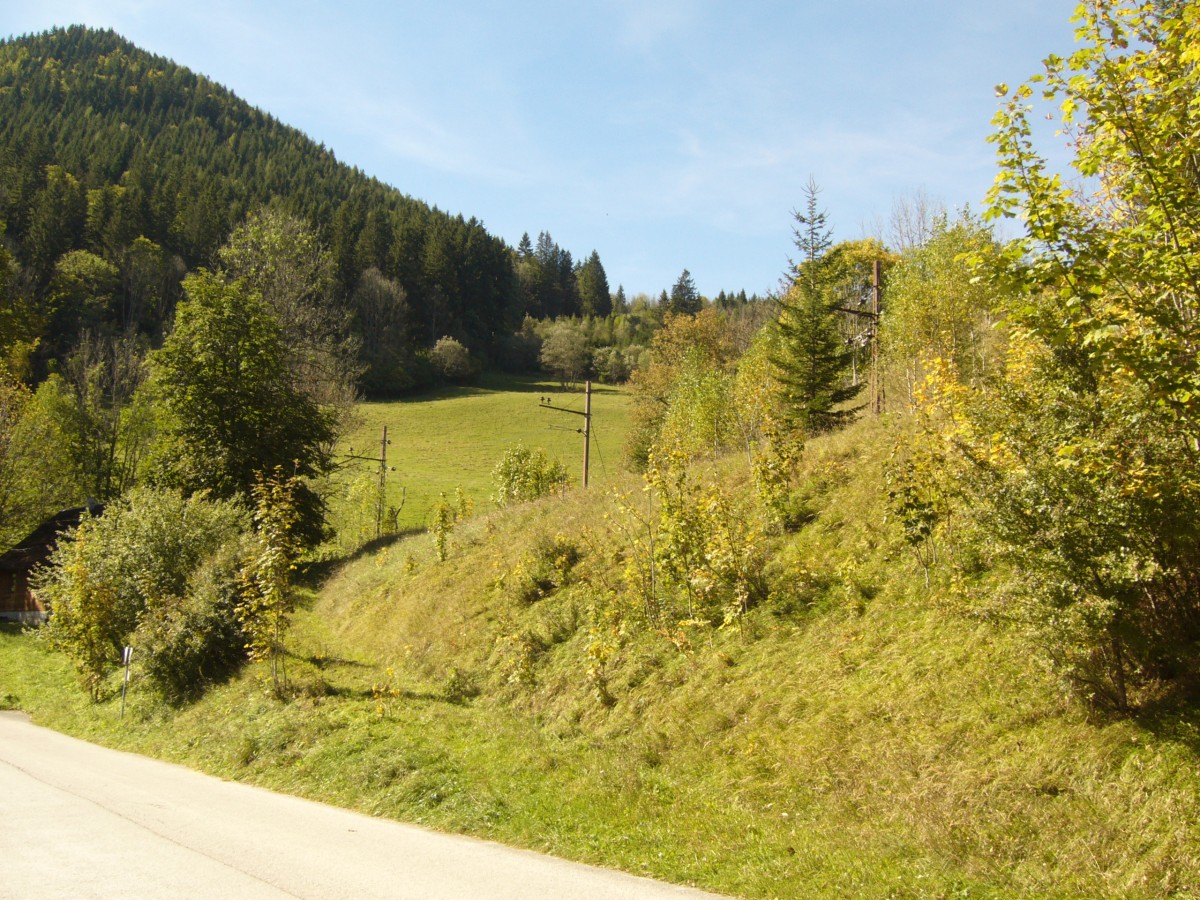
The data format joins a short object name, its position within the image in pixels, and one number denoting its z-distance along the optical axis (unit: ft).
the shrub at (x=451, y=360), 289.94
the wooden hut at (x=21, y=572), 130.31
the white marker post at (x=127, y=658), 60.64
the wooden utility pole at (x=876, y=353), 73.10
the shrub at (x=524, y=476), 117.88
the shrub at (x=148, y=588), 60.39
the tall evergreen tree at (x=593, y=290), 432.66
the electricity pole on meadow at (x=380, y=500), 128.57
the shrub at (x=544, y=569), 58.54
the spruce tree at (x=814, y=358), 82.58
